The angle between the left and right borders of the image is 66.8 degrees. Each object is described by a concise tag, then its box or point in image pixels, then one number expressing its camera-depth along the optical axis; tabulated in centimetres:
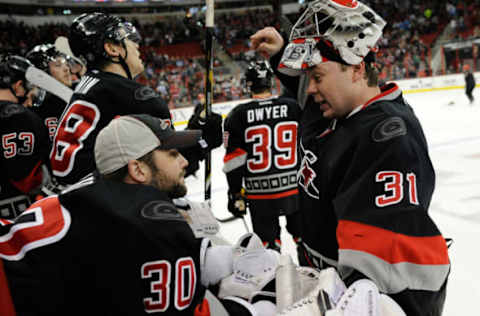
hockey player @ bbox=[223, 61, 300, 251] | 267
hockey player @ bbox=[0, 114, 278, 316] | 82
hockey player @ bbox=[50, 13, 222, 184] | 168
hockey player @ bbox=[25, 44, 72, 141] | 298
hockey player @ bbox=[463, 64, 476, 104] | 1003
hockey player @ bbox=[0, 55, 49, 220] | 214
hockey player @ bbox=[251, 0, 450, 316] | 91
